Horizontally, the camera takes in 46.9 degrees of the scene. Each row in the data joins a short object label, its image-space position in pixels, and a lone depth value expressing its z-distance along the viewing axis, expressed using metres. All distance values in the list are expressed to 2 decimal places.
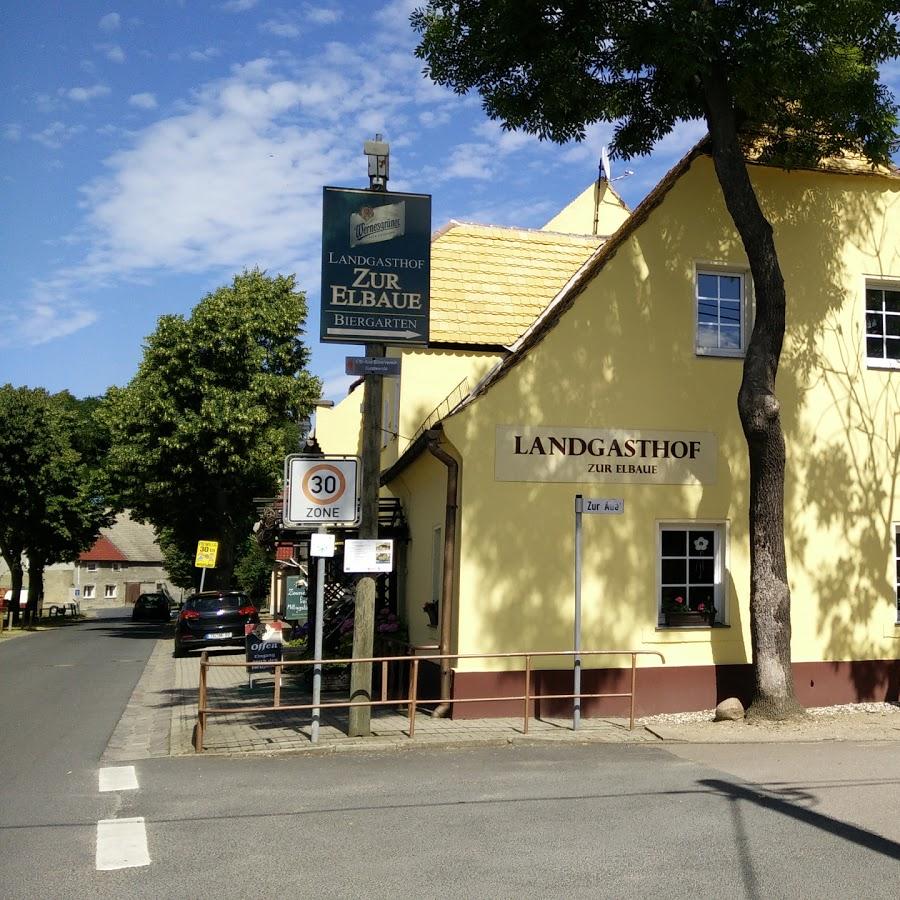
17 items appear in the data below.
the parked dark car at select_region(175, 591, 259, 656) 26.07
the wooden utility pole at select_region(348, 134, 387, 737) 11.33
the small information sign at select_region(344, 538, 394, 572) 11.18
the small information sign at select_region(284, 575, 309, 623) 24.39
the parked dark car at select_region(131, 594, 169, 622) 55.75
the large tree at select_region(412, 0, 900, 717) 11.81
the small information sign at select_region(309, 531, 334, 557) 11.45
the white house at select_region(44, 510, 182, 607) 91.79
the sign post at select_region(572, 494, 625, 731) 11.85
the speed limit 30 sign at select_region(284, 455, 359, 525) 11.59
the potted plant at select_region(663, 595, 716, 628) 13.41
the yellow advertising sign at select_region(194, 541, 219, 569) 32.50
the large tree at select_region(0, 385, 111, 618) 42.84
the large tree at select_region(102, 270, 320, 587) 35.16
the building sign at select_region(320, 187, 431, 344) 11.41
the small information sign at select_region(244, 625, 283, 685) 14.57
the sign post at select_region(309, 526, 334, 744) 10.91
